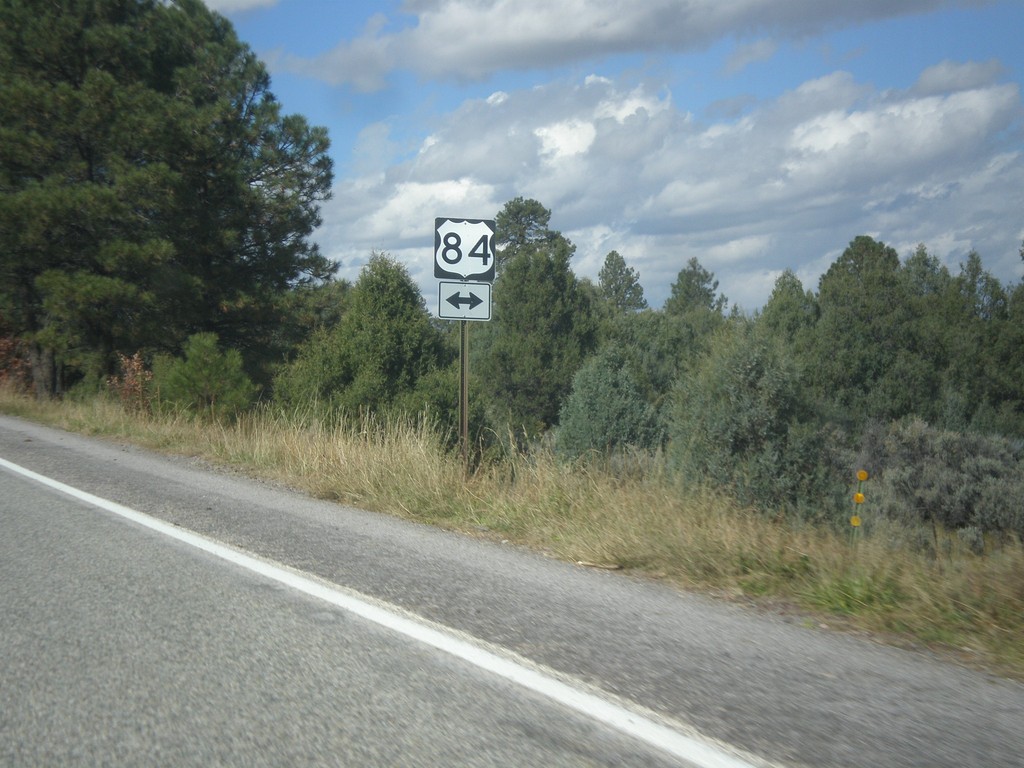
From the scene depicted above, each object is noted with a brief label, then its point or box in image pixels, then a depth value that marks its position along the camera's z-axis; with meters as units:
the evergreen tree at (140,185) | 24.95
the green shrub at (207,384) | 20.12
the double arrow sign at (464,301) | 11.25
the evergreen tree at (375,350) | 24.11
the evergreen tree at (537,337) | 47.81
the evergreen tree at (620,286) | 84.94
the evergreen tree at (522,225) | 71.62
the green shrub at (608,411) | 26.33
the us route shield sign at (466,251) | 11.27
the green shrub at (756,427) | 19.25
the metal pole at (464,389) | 11.53
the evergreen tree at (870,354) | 37.56
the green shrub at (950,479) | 21.05
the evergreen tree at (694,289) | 86.31
